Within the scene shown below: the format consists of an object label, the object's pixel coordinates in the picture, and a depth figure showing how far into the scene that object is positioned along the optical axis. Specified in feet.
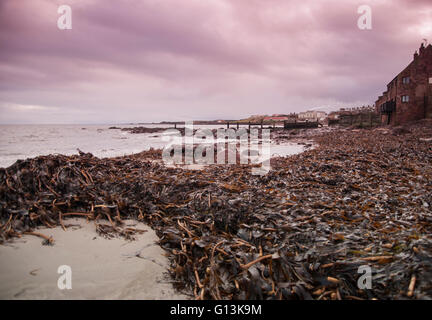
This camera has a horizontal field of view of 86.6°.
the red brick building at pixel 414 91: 83.41
